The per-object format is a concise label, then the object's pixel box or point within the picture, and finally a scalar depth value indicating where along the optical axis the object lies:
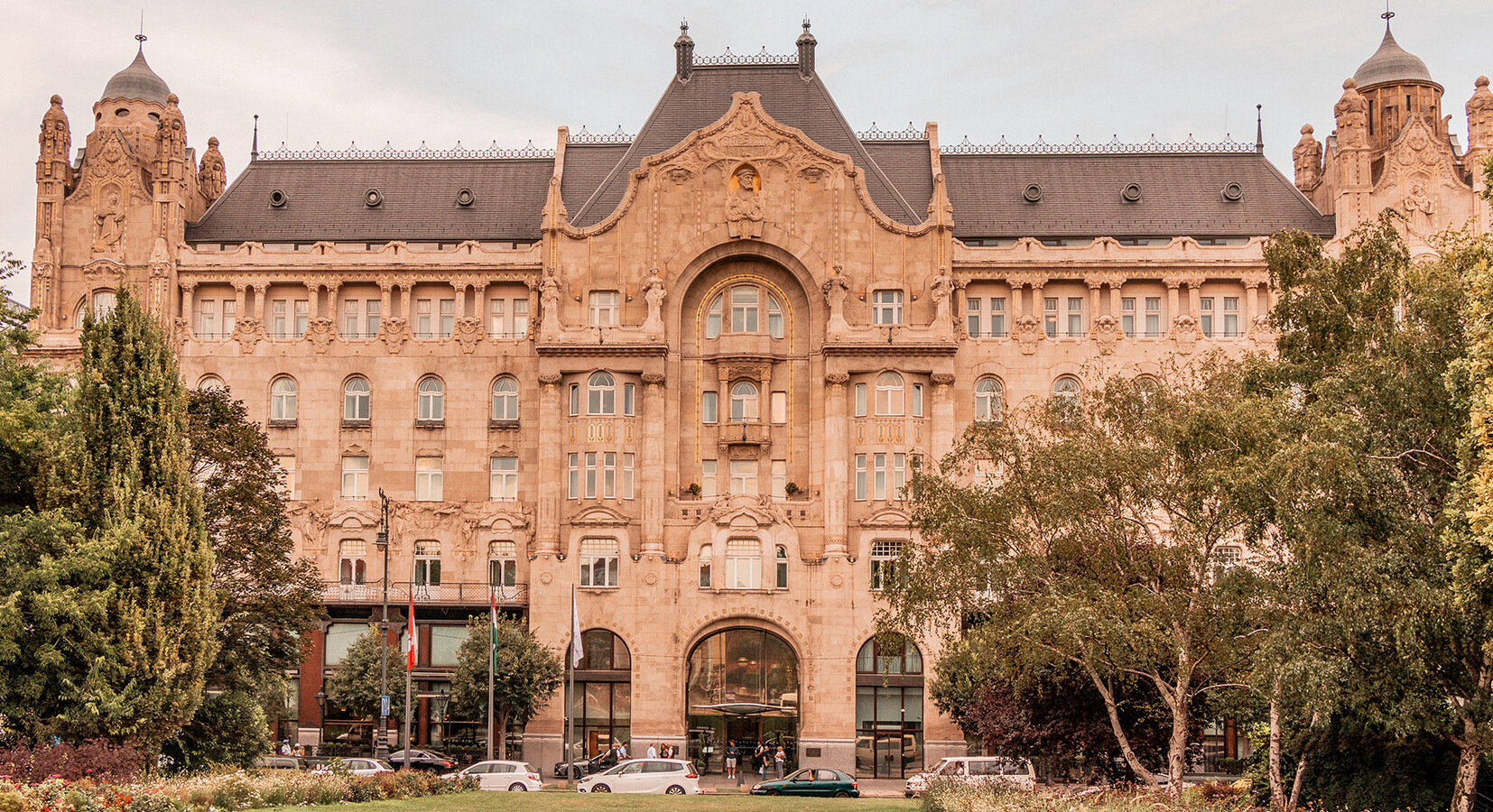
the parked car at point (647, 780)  55.84
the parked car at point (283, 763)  54.84
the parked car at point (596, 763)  65.25
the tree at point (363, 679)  67.75
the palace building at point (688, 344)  70.81
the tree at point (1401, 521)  32.47
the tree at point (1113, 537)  38.41
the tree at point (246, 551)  50.69
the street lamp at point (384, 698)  53.94
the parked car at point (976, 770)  52.97
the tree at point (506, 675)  65.31
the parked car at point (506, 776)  55.53
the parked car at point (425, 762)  62.69
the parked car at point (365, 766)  52.74
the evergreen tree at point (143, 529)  41.34
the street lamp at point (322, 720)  71.19
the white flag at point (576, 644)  60.97
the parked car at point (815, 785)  56.22
